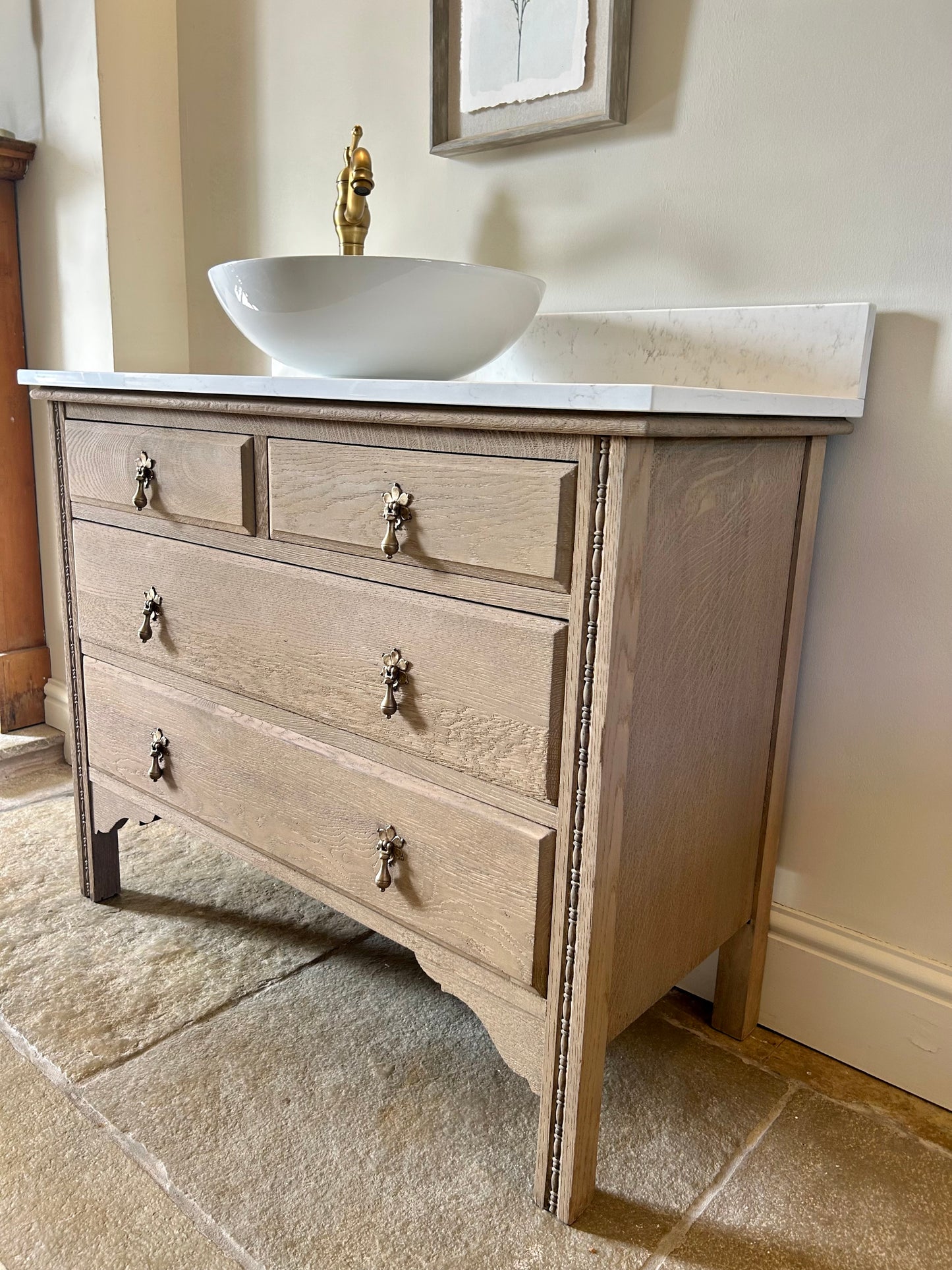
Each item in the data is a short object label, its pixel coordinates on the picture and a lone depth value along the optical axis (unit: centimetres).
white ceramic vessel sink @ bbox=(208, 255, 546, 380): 103
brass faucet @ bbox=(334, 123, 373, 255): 125
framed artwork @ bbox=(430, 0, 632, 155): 123
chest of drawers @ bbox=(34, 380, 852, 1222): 88
